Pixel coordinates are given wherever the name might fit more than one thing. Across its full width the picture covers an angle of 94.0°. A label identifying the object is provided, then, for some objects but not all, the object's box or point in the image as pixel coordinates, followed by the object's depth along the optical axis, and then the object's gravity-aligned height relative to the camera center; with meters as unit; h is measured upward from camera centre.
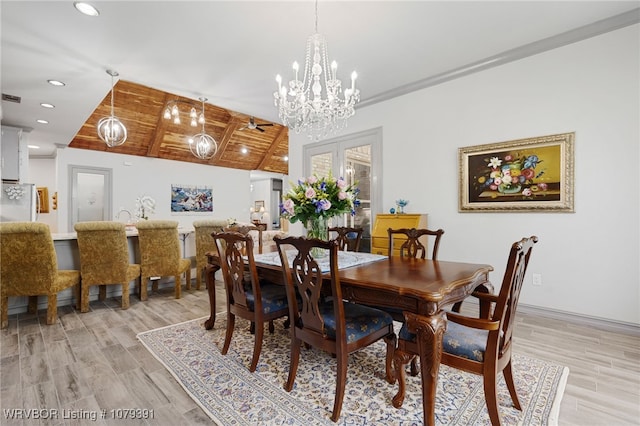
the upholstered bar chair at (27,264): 2.87 -0.52
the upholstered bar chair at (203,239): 4.30 -0.41
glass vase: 2.32 -0.12
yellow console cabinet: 3.66 -0.18
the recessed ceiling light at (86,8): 2.43 +1.69
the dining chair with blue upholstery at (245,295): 2.09 -0.65
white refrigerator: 4.93 +0.16
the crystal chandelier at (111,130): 3.63 +1.00
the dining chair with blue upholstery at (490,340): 1.35 -0.65
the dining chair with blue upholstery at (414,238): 2.60 -0.25
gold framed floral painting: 2.95 +0.39
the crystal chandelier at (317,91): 2.55 +1.11
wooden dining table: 1.42 -0.43
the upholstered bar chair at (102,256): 3.35 -0.51
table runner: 2.13 -0.38
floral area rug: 1.63 -1.12
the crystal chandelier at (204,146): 4.57 +1.02
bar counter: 3.39 -0.64
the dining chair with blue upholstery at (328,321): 1.60 -0.65
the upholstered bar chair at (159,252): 3.77 -0.52
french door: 4.48 +0.73
